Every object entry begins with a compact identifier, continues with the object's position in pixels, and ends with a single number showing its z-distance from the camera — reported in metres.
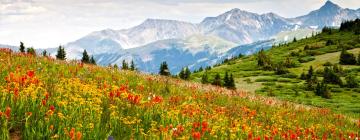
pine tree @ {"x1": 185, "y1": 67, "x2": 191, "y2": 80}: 95.94
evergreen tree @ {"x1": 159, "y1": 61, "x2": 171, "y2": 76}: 79.67
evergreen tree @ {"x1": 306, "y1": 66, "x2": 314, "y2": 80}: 104.76
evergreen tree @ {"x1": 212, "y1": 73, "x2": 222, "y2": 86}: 78.82
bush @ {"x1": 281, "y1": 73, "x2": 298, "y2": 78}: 111.32
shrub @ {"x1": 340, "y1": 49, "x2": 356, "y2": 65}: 115.84
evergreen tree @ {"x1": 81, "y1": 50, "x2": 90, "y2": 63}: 94.44
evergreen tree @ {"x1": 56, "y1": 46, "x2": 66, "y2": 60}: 81.66
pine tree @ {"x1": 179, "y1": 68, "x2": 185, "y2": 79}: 95.19
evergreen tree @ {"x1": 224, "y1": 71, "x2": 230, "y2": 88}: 74.42
